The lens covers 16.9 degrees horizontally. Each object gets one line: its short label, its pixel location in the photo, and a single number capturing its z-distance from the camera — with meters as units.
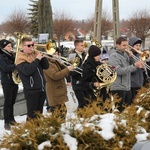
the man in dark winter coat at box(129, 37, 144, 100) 8.58
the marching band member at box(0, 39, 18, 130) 7.65
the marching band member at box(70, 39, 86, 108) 7.97
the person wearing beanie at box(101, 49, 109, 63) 9.46
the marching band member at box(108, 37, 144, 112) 7.61
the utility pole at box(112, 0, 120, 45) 20.55
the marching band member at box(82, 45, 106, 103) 7.02
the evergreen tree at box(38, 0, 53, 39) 19.85
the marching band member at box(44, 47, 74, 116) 7.26
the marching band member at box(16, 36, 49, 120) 6.49
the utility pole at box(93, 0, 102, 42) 20.58
